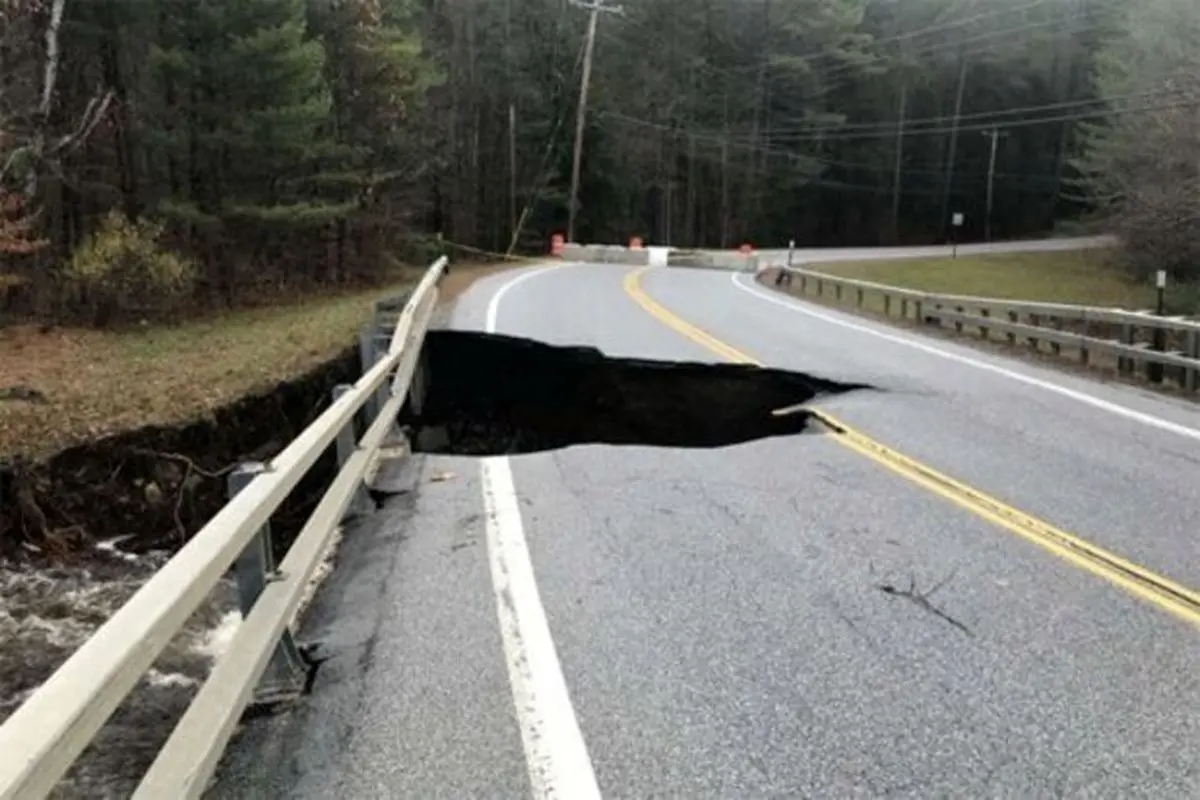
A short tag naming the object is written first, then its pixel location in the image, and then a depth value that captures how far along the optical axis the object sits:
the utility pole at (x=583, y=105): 47.91
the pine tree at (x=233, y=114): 27.11
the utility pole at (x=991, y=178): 72.44
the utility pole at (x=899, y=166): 72.69
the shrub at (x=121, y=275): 21.94
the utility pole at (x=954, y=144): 74.24
